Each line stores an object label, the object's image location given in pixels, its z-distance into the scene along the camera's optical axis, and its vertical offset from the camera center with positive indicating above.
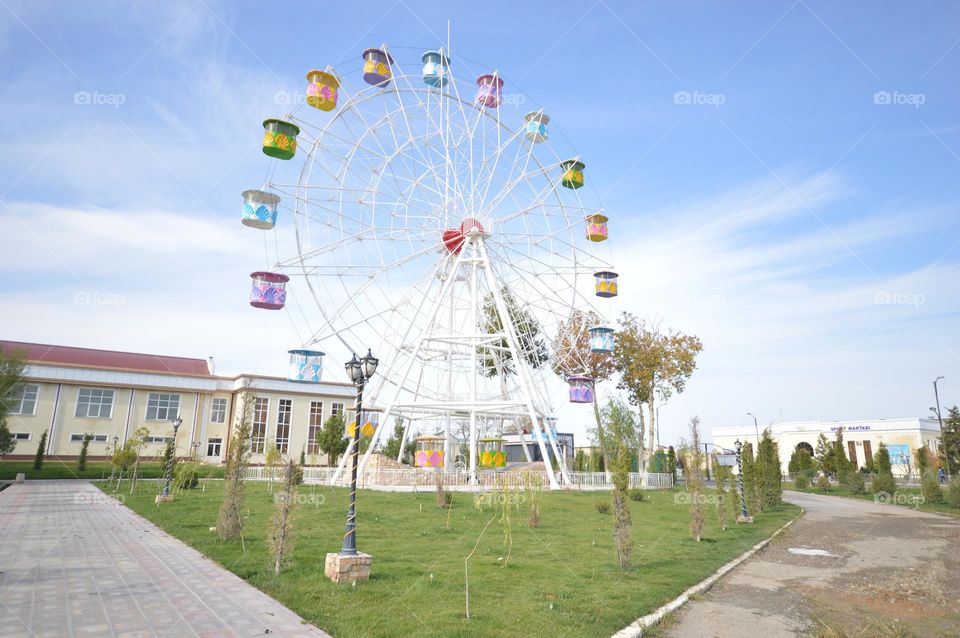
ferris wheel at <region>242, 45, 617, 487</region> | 23.59 +7.32
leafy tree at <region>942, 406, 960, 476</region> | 40.06 +0.84
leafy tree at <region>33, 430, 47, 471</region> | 36.27 -1.51
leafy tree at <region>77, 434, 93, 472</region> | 36.59 -1.72
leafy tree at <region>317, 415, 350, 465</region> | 44.88 -0.10
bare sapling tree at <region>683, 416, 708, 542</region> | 13.92 -1.00
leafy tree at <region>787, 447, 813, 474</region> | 52.03 -1.32
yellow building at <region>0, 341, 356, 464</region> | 44.22 +2.61
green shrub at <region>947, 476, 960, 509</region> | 26.21 -1.93
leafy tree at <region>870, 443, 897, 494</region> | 33.12 -1.60
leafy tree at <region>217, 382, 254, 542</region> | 11.73 -1.17
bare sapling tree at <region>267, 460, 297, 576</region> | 9.05 -1.40
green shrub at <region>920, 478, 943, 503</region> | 29.67 -2.06
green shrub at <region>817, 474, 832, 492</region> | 40.75 -2.50
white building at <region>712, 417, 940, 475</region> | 64.12 +1.45
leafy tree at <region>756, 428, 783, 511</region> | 24.00 -1.29
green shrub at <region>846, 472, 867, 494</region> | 35.75 -2.13
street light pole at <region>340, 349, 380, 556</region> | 9.54 +1.11
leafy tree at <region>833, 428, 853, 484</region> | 41.53 -0.80
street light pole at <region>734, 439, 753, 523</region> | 18.69 -2.27
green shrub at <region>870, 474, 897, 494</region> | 33.03 -2.00
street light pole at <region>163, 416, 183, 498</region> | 19.34 -1.40
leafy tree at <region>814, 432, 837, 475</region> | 46.94 -1.15
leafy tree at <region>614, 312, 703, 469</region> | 37.59 +5.14
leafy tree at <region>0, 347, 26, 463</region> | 32.53 +2.87
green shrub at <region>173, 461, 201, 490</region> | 22.86 -1.67
